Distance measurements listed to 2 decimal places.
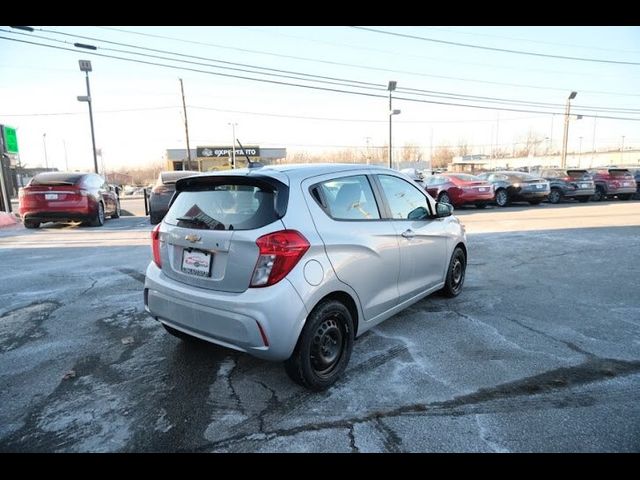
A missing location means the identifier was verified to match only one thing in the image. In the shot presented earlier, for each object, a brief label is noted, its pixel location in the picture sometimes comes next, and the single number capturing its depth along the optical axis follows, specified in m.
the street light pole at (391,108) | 26.91
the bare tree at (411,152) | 99.56
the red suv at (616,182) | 19.03
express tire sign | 48.75
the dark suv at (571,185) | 17.95
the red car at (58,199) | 10.76
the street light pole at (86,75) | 21.01
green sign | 15.84
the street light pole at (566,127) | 34.77
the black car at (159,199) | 10.85
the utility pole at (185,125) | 37.25
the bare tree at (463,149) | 103.12
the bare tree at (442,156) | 95.62
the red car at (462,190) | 15.99
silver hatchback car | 2.64
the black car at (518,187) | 16.66
